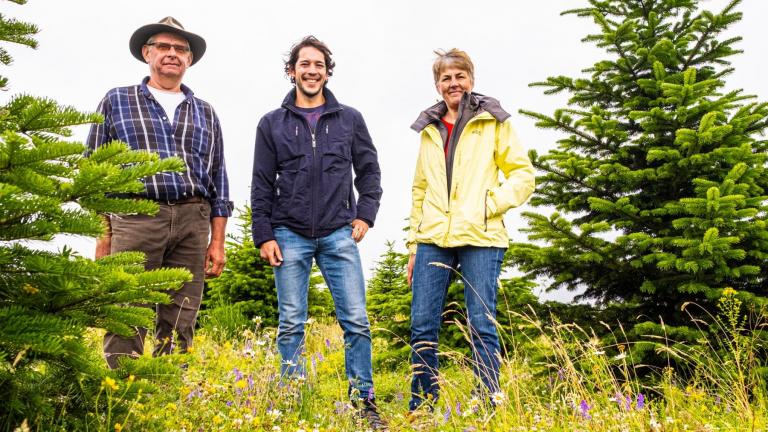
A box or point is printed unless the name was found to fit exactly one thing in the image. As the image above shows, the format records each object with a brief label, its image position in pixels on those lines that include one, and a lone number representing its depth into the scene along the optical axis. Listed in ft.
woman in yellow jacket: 13.26
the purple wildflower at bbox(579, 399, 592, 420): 9.93
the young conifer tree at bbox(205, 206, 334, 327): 30.68
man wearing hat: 13.64
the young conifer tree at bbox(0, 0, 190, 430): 6.88
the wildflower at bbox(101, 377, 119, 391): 7.43
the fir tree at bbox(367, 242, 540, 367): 21.18
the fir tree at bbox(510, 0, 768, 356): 16.31
